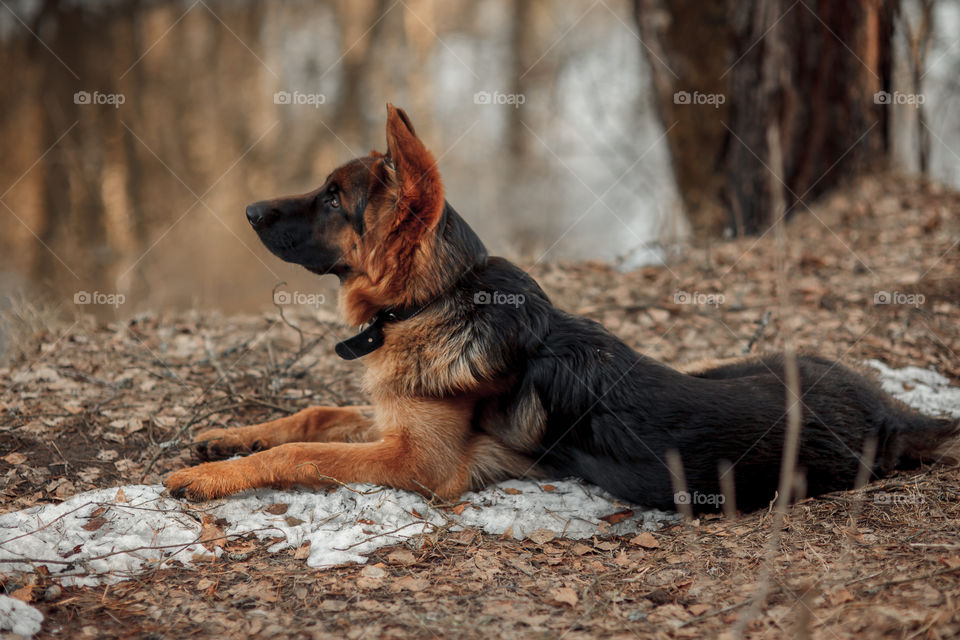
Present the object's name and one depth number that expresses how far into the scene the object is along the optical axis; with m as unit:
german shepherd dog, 3.74
